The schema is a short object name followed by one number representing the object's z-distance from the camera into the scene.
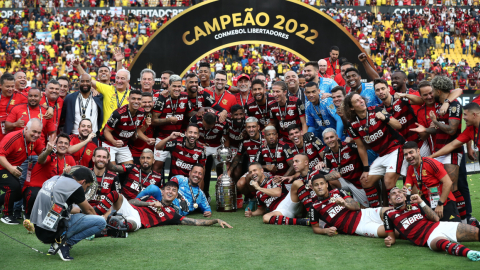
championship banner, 11.04
